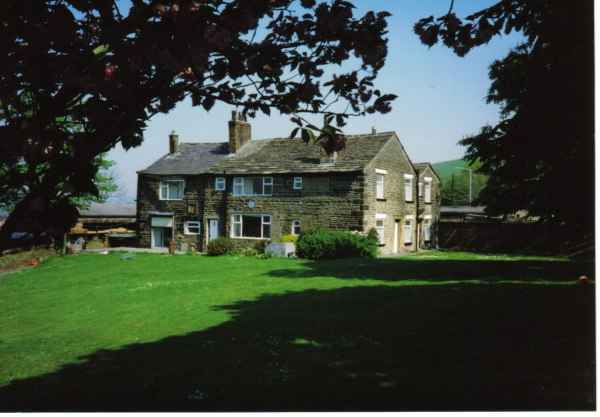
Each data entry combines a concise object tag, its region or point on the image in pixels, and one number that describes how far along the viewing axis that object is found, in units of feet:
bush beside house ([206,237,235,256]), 93.81
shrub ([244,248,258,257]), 90.38
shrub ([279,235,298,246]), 87.40
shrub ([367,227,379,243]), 85.10
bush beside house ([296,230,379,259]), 78.02
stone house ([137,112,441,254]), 87.66
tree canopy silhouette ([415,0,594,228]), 19.56
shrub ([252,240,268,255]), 92.17
